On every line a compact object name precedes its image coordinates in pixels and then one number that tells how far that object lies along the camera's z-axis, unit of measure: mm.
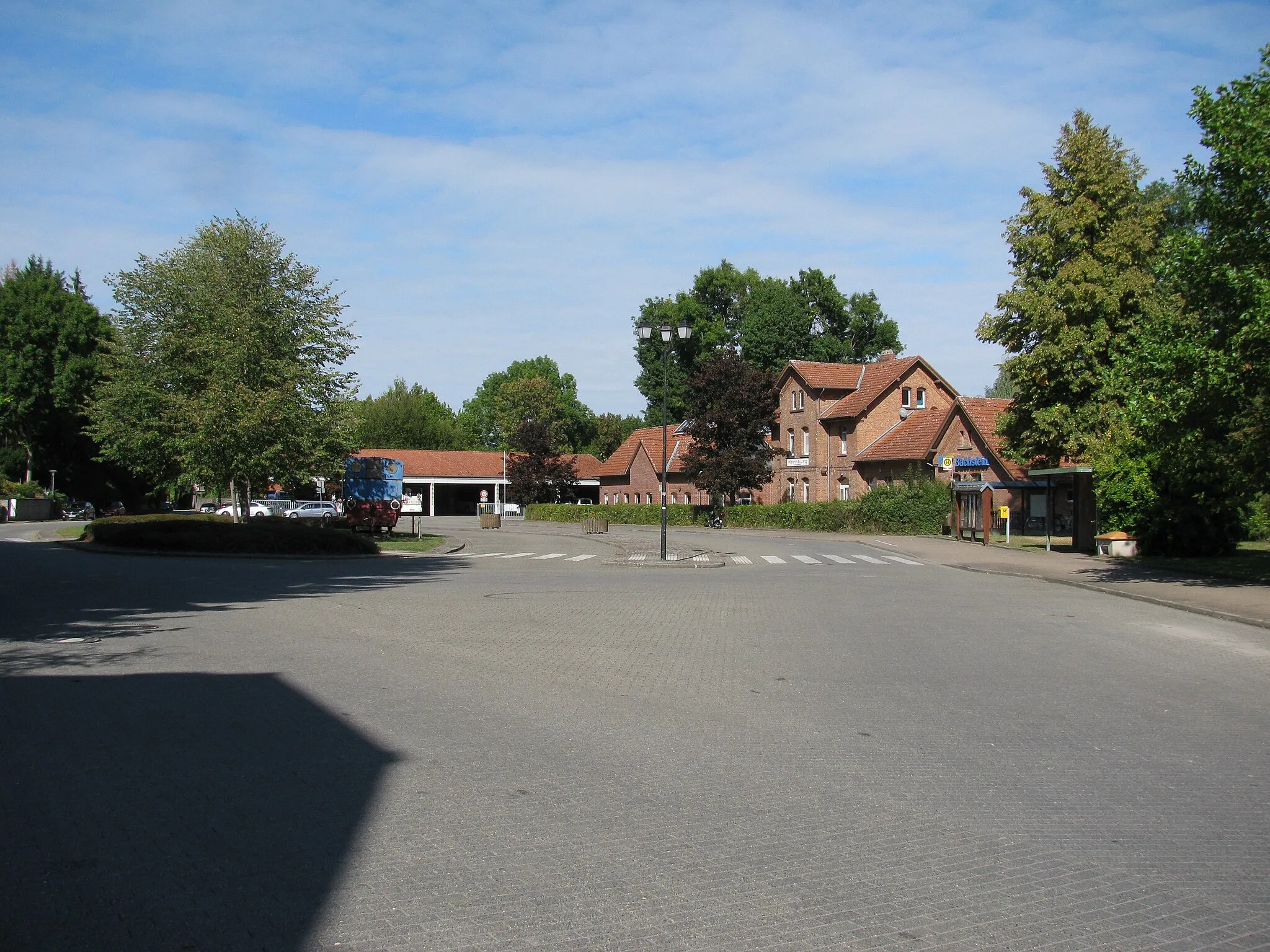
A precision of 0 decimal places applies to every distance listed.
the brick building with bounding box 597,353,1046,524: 47281
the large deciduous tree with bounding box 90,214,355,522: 33375
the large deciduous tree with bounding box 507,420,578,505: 74438
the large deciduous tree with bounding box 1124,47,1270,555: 18375
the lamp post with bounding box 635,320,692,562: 29062
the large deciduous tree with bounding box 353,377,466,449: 103438
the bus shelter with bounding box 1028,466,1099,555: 31781
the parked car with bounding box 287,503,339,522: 60653
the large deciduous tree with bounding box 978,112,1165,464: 34625
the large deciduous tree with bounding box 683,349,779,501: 55250
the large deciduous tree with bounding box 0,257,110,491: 61781
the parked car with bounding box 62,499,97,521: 67375
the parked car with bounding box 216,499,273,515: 59506
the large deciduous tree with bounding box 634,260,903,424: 75875
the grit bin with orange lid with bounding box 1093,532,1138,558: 28781
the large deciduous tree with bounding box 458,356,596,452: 97125
